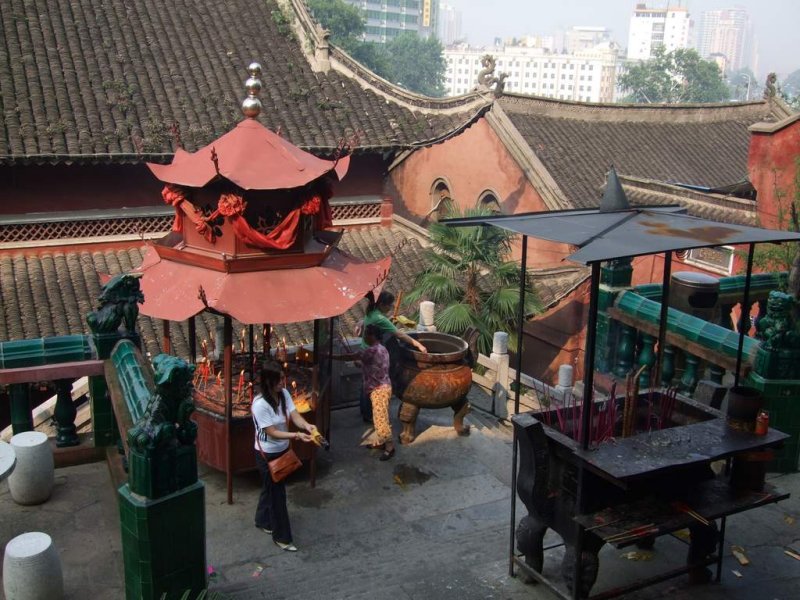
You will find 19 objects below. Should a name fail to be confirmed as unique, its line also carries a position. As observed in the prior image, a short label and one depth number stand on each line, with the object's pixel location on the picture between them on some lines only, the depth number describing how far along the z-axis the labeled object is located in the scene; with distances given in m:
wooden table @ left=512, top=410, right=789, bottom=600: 5.11
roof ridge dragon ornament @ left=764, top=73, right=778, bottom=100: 29.00
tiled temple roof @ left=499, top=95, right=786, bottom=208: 24.00
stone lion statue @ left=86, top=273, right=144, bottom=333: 6.38
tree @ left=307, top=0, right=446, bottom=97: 107.50
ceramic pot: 5.60
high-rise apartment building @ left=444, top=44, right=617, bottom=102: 173.62
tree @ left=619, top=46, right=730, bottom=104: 87.19
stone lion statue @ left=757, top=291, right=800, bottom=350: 7.29
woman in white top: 6.14
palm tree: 14.26
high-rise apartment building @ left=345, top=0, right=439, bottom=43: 152.25
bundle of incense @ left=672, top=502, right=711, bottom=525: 5.12
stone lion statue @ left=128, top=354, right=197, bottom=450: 4.26
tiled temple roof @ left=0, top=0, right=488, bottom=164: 14.55
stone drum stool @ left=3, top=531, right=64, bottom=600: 4.62
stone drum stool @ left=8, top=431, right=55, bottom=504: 5.90
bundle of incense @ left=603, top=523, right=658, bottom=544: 4.86
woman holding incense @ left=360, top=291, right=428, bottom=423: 8.07
